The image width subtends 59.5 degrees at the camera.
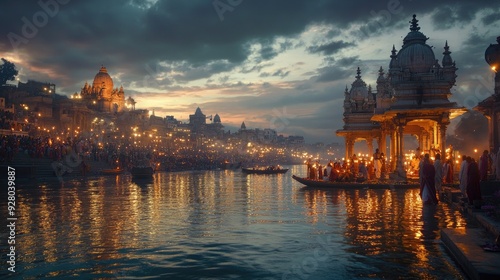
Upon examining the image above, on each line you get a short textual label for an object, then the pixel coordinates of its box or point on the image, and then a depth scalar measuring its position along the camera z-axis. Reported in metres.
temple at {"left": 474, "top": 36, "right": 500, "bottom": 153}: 13.91
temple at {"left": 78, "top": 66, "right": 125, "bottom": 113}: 114.81
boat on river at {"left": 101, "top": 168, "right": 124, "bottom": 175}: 48.89
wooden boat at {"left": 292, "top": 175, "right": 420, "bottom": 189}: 26.45
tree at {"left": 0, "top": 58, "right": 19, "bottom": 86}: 86.31
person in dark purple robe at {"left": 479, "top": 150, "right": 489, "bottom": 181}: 17.82
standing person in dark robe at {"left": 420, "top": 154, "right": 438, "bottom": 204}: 17.47
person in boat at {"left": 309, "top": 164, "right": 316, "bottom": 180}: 33.31
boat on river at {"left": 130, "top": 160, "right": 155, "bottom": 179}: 44.97
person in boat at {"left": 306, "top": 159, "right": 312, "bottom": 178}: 34.31
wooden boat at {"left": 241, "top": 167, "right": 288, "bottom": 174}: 66.88
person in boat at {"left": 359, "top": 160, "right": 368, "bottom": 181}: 30.83
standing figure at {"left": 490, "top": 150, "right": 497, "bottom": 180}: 22.13
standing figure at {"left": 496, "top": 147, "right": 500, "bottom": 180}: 17.78
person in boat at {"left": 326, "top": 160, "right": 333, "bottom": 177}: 29.86
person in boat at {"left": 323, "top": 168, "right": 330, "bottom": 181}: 30.36
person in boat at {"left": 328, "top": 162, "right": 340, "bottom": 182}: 29.34
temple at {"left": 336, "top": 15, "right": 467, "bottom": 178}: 29.70
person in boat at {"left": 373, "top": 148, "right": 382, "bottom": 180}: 32.79
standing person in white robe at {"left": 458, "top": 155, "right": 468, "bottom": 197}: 15.41
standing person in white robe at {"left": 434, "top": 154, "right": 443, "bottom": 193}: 19.62
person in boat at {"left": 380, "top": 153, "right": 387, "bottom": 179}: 32.49
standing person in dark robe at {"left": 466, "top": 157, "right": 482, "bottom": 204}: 13.65
